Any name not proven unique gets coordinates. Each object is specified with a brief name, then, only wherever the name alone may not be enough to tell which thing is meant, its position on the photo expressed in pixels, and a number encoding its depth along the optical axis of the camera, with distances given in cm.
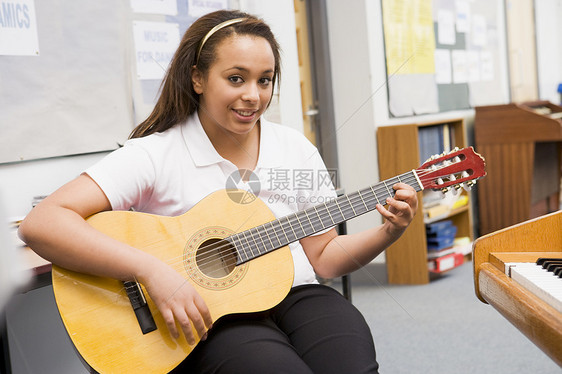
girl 109
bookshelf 317
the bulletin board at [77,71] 173
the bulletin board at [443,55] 349
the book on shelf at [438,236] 331
